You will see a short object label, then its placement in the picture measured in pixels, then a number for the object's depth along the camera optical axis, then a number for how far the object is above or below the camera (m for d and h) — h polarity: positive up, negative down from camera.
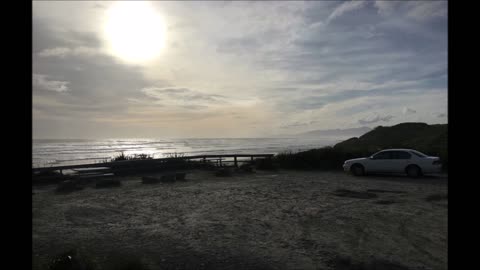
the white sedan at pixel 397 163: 16.67 -1.26
